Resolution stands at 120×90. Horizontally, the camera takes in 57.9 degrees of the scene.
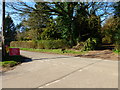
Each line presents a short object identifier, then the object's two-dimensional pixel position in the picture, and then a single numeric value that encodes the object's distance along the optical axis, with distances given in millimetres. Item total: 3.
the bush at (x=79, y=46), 15242
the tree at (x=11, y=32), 43650
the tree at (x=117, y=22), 12023
